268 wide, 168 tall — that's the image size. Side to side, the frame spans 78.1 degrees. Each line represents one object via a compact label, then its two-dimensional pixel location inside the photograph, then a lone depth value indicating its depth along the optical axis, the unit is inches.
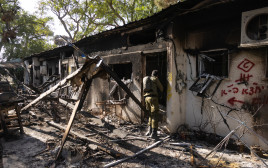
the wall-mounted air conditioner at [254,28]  167.6
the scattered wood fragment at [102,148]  162.7
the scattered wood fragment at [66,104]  226.3
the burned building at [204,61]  177.6
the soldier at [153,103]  218.4
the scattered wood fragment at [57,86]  164.3
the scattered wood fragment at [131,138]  203.4
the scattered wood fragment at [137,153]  148.4
